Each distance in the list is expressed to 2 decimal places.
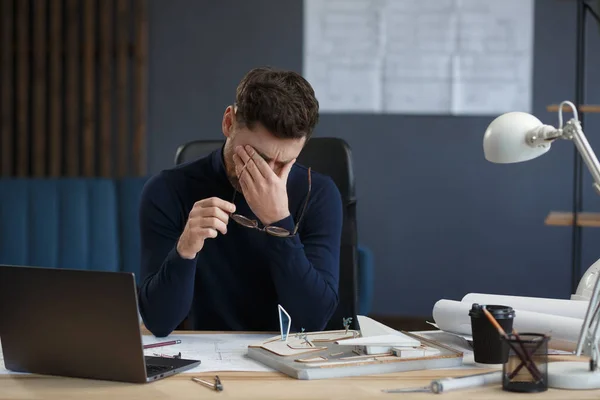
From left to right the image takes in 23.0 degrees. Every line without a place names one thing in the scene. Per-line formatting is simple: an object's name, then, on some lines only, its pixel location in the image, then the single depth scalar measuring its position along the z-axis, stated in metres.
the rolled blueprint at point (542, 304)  3.03
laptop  2.68
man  3.23
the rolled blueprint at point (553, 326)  2.93
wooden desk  2.66
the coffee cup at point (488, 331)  2.86
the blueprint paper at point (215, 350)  2.87
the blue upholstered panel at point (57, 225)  6.07
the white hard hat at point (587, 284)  3.16
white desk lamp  2.71
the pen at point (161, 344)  3.07
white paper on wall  7.38
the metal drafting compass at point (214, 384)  2.69
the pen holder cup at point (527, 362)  2.69
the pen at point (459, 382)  2.68
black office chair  3.77
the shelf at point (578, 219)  5.75
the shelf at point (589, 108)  5.78
